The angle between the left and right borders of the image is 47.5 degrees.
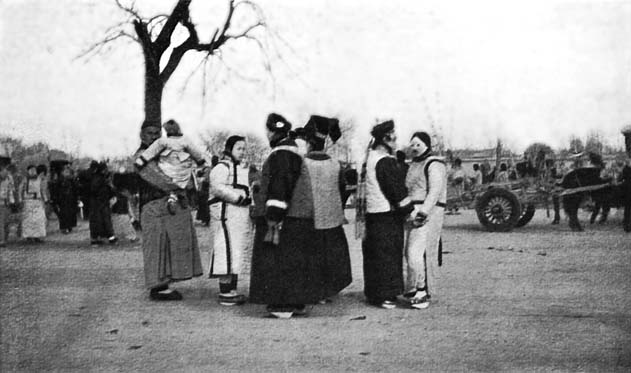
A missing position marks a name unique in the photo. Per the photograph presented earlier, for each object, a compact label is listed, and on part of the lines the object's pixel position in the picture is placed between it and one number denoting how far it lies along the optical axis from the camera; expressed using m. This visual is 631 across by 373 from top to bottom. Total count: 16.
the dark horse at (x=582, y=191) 12.91
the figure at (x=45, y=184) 9.48
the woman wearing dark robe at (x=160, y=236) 6.65
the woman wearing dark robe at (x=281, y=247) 5.85
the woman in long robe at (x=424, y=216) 6.42
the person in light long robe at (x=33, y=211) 11.19
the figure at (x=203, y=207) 15.51
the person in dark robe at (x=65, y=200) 14.52
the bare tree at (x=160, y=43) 7.22
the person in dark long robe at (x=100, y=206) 12.19
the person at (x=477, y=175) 17.40
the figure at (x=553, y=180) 13.77
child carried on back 6.62
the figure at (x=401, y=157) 9.97
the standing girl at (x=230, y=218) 6.62
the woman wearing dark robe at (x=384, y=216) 6.31
